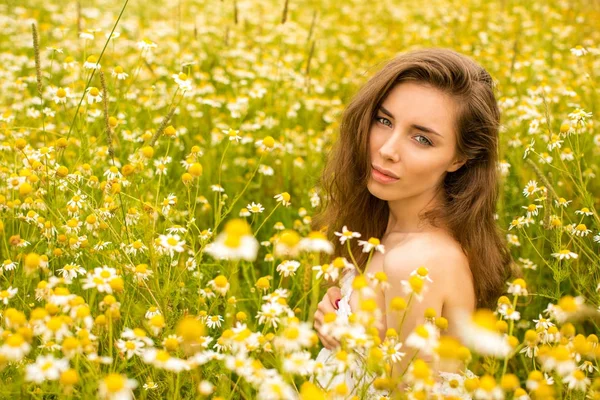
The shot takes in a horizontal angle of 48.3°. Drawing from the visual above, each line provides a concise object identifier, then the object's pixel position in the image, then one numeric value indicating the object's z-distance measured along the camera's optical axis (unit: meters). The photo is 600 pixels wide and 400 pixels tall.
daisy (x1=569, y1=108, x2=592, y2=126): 2.71
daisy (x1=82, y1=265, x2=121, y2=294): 1.76
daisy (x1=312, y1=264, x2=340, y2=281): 1.75
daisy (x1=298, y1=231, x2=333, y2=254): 1.63
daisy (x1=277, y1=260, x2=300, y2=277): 2.13
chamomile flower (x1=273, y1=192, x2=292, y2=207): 2.45
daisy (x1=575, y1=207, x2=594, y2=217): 2.47
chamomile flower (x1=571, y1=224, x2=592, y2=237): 2.46
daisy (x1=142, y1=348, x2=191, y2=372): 1.50
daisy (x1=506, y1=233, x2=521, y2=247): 3.05
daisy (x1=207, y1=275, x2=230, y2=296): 1.81
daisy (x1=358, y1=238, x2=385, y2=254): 1.86
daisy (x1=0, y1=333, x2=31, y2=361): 1.45
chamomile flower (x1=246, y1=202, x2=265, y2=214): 2.65
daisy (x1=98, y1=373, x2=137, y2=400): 1.37
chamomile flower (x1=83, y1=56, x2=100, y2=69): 2.63
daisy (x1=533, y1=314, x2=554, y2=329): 2.05
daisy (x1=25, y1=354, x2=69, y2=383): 1.48
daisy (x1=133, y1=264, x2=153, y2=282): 1.93
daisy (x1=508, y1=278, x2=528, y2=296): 1.73
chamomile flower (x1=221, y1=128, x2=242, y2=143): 2.71
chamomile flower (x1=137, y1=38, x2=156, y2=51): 3.03
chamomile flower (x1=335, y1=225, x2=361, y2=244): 1.91
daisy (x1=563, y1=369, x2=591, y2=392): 1.60
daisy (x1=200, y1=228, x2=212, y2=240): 2.16
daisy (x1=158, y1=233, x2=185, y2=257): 2.01
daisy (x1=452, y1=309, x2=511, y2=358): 1.36
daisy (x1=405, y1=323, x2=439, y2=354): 1.49
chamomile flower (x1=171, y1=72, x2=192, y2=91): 2.65
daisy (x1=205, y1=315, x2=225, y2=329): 2.14
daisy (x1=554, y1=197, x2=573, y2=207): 2.45
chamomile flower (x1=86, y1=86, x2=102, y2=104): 2.87
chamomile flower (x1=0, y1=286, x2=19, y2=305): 1.82
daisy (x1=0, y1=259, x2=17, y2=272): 2.17
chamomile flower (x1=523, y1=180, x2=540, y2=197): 2.79
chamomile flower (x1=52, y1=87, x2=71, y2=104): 2.93
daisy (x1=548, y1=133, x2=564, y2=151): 2.73
